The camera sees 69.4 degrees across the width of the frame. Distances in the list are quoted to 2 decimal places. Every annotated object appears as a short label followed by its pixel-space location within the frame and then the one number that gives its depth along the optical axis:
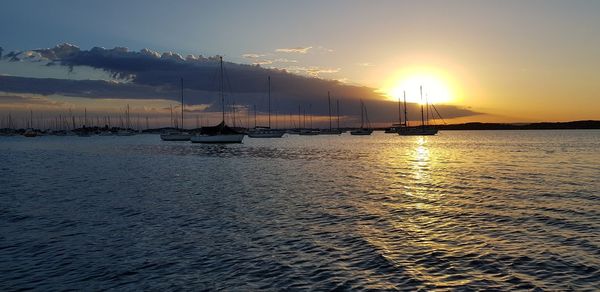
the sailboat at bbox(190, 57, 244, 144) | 106.81
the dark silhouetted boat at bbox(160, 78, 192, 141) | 157.38
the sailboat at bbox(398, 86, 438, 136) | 187.89
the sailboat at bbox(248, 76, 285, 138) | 186.12
